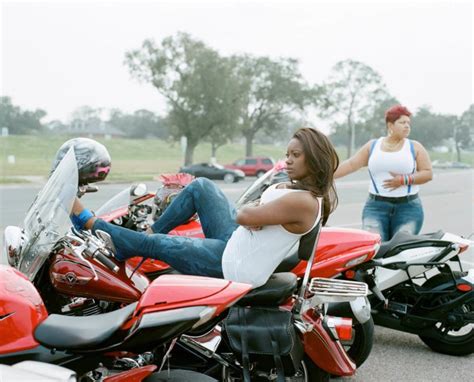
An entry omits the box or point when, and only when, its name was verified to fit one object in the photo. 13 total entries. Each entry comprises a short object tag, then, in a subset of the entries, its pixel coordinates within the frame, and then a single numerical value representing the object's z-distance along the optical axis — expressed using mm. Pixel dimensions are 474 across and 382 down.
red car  37719
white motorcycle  4062
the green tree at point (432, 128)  82562
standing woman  4750
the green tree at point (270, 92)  59438
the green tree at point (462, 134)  72712
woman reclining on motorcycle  2910
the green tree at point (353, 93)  69688
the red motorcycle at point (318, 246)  3676
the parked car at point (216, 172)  32594
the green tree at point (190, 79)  43156
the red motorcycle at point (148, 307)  2154
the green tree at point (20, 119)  39669
